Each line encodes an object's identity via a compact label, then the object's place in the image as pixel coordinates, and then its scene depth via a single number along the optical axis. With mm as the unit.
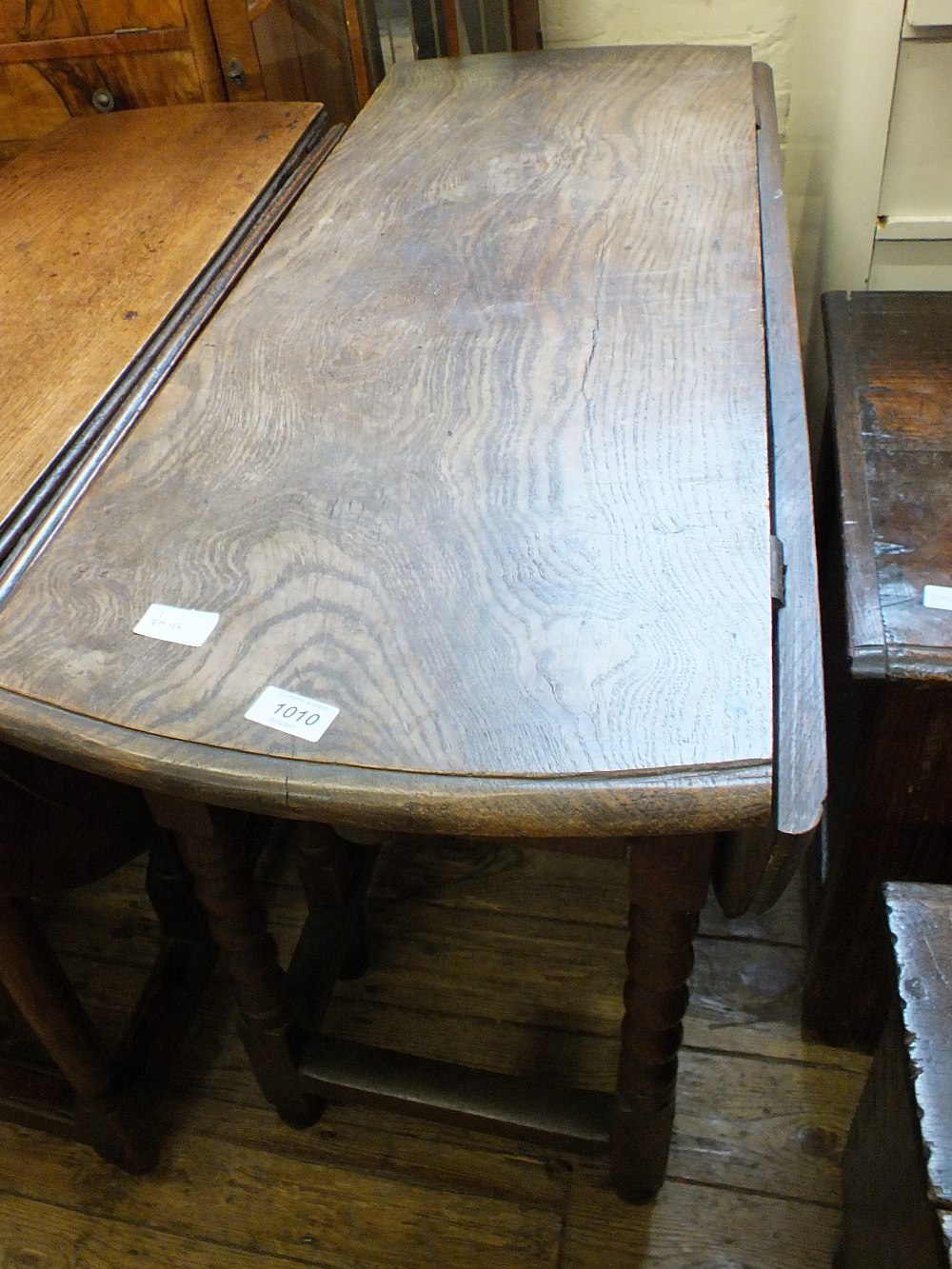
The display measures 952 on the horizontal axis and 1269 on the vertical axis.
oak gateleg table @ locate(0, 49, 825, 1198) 655
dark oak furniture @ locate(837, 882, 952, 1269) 717
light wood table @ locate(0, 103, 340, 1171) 994
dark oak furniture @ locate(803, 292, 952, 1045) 960
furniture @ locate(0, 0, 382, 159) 1510
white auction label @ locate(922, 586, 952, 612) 964
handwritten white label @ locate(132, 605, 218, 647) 744
